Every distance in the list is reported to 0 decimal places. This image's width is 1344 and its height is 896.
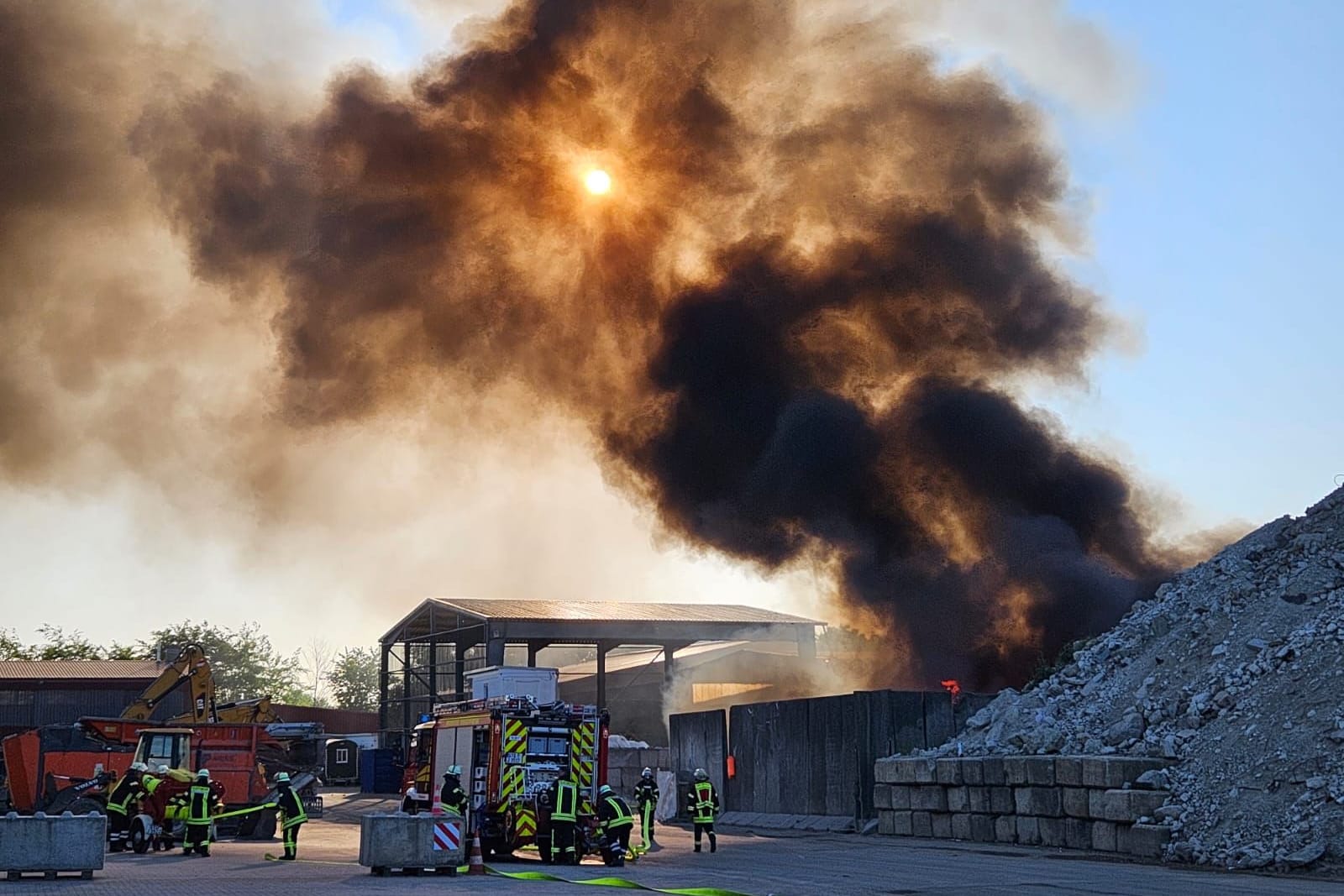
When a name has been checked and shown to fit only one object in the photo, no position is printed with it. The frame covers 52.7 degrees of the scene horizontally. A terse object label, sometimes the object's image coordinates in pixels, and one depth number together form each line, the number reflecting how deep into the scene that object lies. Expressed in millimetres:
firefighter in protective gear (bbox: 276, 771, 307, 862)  22453
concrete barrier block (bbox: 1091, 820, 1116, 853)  22828
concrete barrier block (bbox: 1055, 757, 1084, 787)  23703
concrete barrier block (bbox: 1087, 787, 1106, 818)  23094
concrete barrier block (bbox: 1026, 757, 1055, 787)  24297
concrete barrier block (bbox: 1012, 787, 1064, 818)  24188
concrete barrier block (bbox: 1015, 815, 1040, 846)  24641
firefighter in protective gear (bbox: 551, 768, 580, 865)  21266
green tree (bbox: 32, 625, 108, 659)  102688
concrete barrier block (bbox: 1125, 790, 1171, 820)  22328
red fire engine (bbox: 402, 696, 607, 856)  22109
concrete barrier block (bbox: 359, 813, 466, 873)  18734
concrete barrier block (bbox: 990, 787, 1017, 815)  25375
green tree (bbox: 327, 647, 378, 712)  135125
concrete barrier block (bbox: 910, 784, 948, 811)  27062
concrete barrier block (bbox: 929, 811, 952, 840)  26938
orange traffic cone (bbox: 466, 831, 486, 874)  19861
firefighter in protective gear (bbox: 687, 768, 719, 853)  23766
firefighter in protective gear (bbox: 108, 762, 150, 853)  24406
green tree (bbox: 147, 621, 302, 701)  120625
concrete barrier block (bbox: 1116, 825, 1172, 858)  21656
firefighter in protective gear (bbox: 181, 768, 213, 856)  23641
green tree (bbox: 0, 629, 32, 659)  106875
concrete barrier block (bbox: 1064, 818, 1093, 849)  23484
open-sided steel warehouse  52375
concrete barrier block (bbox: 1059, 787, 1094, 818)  23500
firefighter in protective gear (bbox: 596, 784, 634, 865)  20953
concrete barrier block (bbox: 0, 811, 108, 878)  17516
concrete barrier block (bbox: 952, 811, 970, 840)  26391
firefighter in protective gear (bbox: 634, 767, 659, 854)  23469
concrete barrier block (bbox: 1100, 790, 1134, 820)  22562
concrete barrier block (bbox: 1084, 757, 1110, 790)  23125
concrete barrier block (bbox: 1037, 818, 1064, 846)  24062
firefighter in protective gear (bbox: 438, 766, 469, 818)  21250
